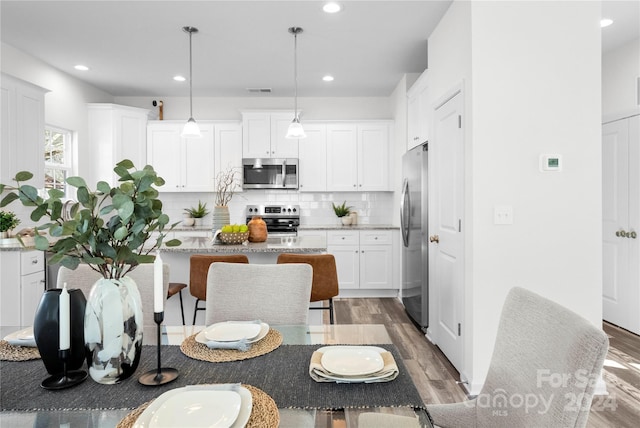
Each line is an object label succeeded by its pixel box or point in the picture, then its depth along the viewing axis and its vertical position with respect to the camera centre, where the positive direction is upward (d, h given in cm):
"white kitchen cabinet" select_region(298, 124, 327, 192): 542 +66
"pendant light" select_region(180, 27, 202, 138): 341 +69
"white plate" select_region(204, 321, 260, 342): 137 -42
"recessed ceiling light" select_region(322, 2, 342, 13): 300 +151
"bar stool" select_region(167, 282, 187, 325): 285 -55
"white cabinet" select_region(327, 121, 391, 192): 541 +75
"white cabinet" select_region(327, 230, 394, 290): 519 -51
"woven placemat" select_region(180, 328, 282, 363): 123 -44
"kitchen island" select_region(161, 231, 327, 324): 279 -28
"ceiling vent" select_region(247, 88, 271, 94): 527 +156
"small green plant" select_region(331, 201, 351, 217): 556 +0
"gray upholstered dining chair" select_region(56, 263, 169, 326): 179 -31
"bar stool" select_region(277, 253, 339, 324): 265 -42
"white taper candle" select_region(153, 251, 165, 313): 98 -18
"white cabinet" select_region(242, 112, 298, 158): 536 +100
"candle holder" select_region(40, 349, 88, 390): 103 -43
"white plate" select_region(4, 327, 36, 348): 131 -42
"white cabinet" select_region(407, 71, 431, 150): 378 +96
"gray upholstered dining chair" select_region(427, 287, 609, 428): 85 -39
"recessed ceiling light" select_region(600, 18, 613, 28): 327 +151
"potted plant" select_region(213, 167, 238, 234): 320 -5
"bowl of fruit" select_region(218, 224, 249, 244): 296 -17
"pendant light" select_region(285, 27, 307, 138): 344 +69
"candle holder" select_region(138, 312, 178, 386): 104 -43
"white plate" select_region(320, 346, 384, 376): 109 -43
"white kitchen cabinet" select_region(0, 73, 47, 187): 336 +72
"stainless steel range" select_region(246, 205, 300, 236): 557 -5
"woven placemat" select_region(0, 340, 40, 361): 122 -43
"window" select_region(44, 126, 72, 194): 448 +63
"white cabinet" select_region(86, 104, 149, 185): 505 +92
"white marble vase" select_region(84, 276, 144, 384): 104 -30
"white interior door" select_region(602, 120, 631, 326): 376 -9
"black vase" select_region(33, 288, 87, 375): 106 -31
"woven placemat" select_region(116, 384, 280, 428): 85 -44
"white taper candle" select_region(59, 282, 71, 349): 100 -27
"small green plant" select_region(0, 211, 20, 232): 330 -8
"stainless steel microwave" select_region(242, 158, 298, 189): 536 +49
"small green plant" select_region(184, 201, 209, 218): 551 +1
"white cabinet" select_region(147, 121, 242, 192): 542 +72
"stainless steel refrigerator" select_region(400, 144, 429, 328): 365 -24
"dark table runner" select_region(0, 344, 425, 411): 96 -45
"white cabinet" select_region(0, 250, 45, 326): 307 -58
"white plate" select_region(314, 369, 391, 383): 105 -43
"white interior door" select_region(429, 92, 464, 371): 277 -15
